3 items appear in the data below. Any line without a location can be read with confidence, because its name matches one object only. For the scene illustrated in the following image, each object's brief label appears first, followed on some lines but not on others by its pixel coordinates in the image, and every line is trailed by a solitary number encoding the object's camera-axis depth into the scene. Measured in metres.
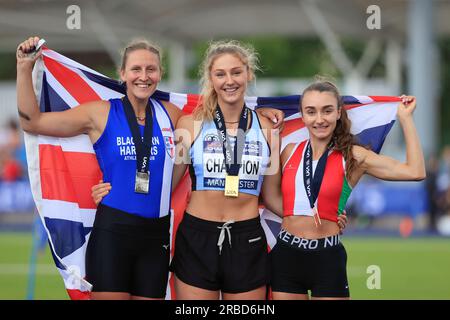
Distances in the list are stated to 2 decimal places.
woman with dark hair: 11.29
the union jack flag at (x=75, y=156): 12.35
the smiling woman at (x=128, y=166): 11.37
